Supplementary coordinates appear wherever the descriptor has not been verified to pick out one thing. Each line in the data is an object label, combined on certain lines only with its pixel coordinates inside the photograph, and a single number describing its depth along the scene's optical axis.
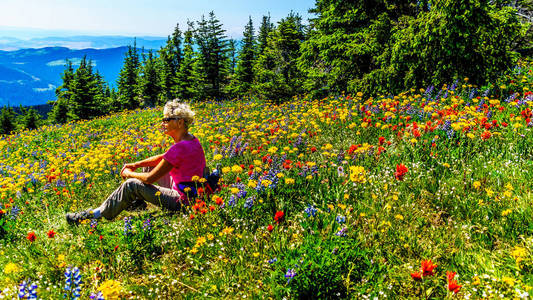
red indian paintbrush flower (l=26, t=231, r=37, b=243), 2.72
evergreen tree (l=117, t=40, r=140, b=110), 44.81
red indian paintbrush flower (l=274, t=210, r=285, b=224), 2.71
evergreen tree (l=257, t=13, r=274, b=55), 33.03
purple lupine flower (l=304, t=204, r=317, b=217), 3.15
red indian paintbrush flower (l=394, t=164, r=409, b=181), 2.81
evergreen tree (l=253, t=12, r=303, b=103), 15.27
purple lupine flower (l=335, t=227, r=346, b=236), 2.71
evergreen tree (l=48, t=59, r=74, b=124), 37.75
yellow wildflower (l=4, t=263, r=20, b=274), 2.38
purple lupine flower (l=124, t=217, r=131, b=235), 3.08
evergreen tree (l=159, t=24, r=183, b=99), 35.91
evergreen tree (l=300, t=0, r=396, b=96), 9.16
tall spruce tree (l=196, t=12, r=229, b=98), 29.03
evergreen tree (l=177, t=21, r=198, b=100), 31.38
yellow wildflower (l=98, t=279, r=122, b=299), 2.07
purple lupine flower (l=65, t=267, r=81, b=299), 2.04
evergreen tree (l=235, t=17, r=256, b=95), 28.95
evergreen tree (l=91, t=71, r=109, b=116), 38.91
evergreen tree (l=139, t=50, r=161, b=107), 38.97
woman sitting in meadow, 3.95
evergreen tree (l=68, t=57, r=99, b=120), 32.84
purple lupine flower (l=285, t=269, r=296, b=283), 2.28
